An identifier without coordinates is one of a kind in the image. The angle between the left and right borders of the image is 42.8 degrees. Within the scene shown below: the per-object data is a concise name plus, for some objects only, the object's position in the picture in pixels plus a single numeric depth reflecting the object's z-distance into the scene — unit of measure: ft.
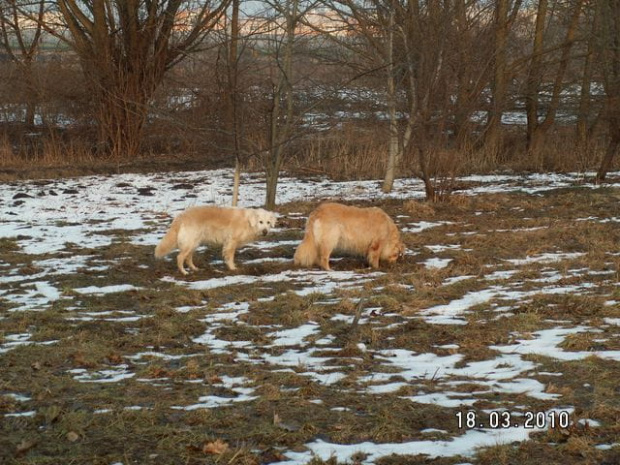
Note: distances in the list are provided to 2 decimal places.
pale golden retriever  32.27
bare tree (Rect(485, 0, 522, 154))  62.80
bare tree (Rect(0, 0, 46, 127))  79.72
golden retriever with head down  32.96
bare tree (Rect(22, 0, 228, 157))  77.97
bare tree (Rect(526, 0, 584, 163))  71.51
